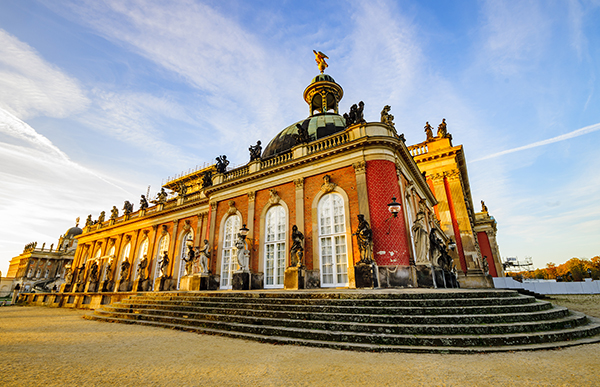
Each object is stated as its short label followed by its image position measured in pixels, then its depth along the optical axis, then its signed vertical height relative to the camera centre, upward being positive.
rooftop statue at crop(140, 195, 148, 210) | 26.75 +7.79
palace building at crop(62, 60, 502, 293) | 11.72 +3.51
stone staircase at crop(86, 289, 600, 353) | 5.09 -0.92
